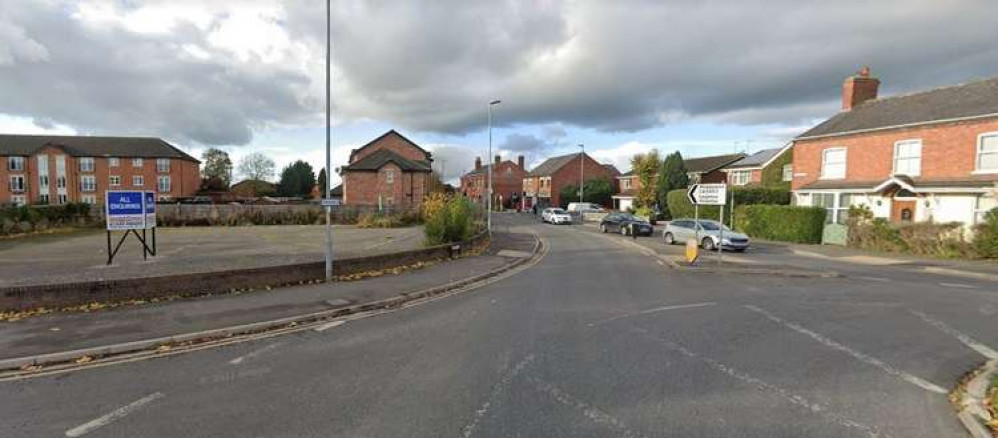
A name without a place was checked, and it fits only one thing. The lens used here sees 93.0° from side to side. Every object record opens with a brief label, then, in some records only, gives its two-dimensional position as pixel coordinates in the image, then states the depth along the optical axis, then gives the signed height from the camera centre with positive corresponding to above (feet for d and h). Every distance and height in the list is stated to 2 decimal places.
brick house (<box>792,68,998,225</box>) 69.62 +8.32
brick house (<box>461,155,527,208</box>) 280.92 +9.35
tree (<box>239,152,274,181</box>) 329.52 +15.05
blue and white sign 39.88 -1.59
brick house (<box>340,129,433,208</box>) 162.91 +4.93
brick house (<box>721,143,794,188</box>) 130.82 +10.06
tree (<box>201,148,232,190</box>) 302.04 +18.11
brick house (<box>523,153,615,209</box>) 237.25 +11.86
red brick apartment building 211.61 +10.75
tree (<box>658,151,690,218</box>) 158.51 +7.96
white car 144.66 -5.55
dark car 98.43 -5.45
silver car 68.13 -5.32
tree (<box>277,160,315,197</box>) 310.86 +9.20
